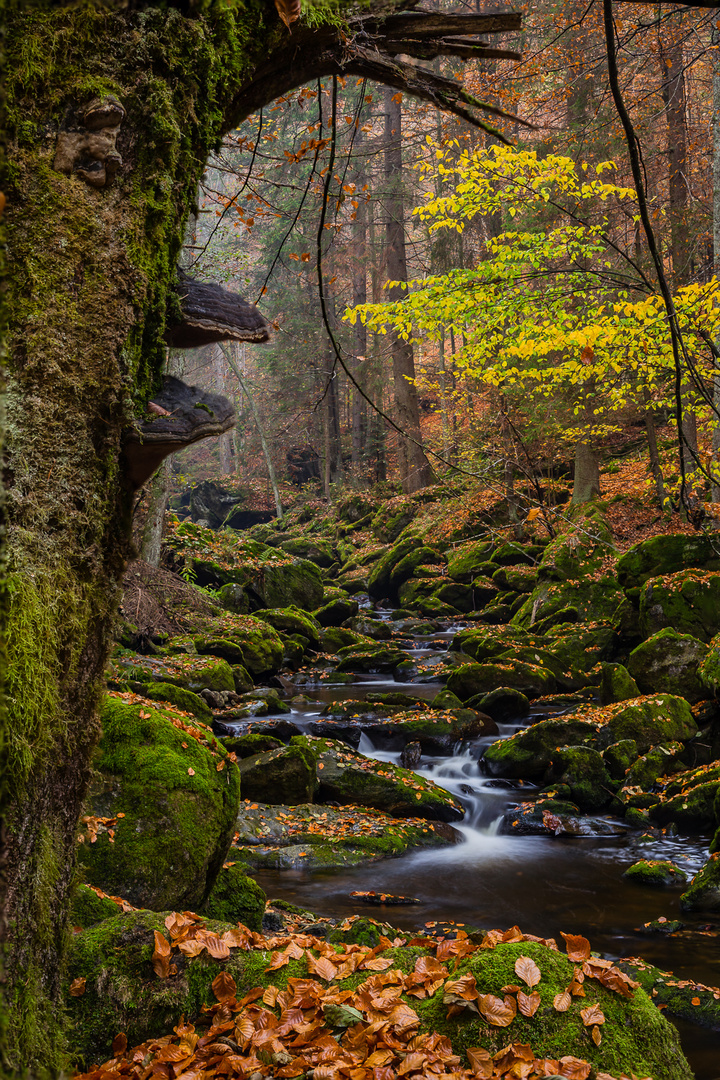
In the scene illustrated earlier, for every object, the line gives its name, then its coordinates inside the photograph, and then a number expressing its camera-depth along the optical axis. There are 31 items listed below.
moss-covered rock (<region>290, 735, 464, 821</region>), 8.43
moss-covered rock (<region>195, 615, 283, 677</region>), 13.33
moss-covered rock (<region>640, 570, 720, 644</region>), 10.91
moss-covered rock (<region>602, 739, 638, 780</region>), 8.76
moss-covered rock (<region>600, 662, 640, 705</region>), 10.25
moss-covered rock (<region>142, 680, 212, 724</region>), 6.72
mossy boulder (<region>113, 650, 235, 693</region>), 9.88
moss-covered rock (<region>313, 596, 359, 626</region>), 17.94
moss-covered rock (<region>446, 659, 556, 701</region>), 11.71
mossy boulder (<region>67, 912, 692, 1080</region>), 2.41
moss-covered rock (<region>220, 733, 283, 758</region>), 8.75
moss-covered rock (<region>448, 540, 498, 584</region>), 18.17
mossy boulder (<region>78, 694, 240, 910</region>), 4.05
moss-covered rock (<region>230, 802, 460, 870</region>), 7.02
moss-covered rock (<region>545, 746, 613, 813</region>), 8.48
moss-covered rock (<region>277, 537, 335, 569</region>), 24.98
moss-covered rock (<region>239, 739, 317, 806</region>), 8.09
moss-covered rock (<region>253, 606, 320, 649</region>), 16.20
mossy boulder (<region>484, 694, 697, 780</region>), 9.02
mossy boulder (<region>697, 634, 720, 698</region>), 8.55
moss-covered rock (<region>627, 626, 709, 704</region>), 9.88
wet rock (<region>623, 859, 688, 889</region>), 6.78
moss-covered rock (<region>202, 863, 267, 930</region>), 4.51
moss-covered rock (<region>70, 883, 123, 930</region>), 3.38
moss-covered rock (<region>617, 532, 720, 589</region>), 11.65
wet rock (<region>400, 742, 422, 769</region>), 9.95
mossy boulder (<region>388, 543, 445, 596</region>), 20.16
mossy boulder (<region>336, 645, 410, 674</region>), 14.24
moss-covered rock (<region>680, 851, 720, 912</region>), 6.10
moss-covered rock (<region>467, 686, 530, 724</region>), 11.00
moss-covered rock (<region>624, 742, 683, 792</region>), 8.44
